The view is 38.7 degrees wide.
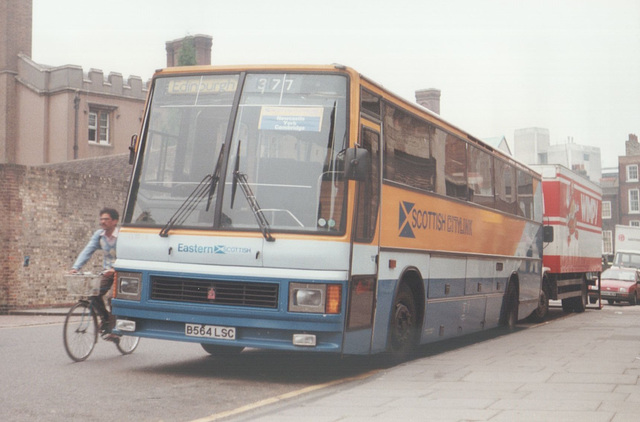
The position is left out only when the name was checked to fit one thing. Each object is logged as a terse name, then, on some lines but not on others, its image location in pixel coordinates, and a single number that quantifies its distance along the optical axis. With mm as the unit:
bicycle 10555
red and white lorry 21234
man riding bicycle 10859
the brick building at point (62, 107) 46625
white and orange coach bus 9000
